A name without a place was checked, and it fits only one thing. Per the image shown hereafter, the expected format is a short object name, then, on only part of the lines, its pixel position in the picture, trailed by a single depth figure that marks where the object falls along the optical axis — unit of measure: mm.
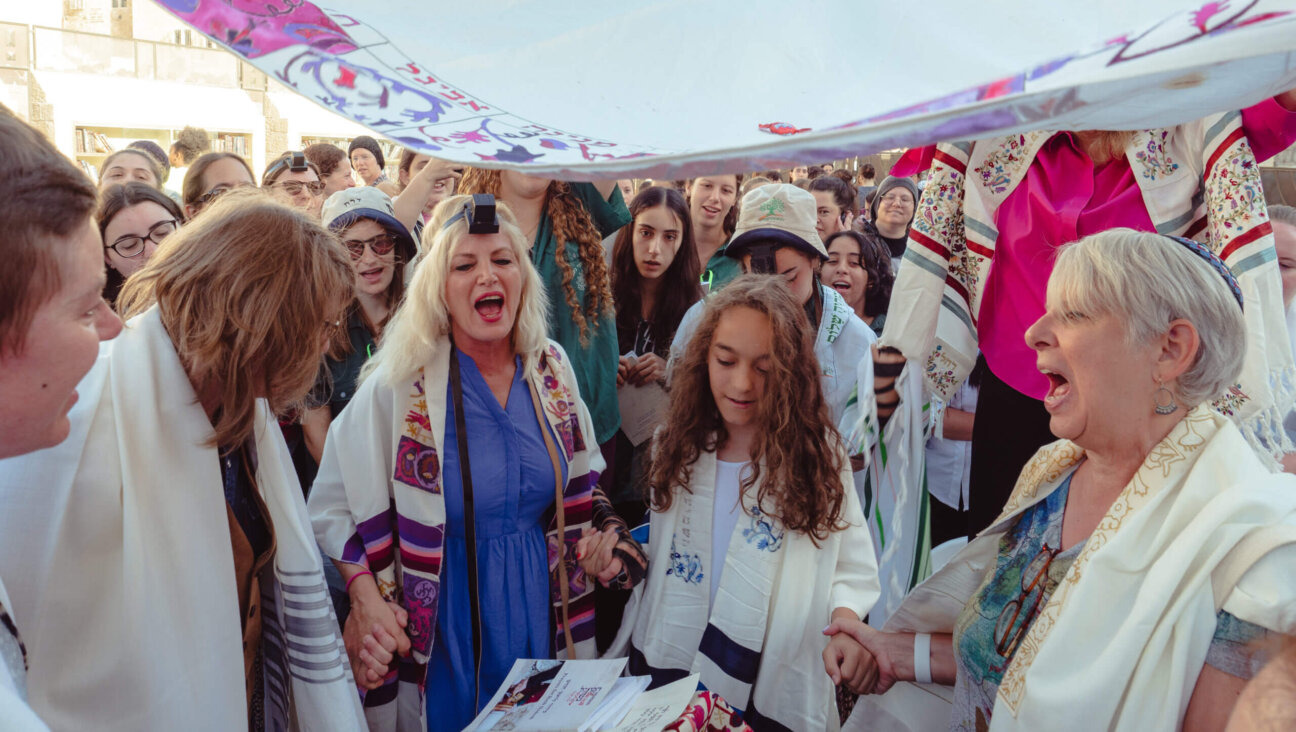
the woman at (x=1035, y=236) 1959
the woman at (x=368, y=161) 7148
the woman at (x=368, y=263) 3124
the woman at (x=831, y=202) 5660
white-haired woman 1472
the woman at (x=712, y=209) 4566
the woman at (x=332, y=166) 5910
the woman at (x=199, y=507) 1582
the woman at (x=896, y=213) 5633
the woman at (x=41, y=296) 1004
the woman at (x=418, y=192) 3548
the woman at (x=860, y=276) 4531
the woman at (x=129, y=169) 4156
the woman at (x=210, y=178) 3592
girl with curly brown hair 2350
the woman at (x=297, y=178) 4570
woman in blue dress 2361
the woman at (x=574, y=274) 3270
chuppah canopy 792
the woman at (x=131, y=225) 2832
